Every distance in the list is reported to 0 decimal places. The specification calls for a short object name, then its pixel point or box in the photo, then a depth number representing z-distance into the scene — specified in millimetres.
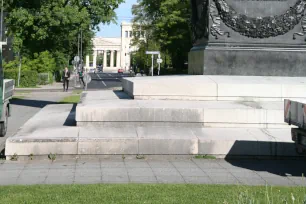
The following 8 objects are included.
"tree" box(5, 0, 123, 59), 51219
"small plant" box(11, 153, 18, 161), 10242
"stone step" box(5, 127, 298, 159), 10297
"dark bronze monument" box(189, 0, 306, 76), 14492
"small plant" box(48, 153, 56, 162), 10250
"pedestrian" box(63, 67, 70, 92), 45634
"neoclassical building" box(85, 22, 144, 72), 174250
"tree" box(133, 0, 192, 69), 63594
